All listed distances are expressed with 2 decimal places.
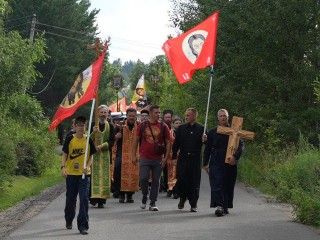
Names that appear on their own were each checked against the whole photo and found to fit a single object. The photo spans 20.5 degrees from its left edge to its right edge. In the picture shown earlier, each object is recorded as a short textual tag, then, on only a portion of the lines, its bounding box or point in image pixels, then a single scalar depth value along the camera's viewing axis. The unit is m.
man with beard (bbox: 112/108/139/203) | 17.94
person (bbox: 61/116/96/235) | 12.48
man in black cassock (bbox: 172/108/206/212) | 15.45
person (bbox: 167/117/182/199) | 19.04
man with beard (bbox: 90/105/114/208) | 16.47
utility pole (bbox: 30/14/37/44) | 41.68
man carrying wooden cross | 14.75
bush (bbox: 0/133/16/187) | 21.83
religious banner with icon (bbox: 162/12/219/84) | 16.25
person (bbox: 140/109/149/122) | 19.86
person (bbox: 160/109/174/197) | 19.62
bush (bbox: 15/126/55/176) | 26.70
